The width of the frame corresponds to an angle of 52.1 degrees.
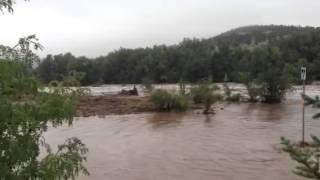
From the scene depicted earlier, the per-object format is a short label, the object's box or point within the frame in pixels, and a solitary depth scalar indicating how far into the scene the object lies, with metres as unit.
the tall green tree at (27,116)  3.26
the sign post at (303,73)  10.49
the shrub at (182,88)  22.98
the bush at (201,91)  21.60
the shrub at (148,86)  23.27
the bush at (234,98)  24.44
